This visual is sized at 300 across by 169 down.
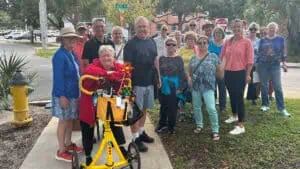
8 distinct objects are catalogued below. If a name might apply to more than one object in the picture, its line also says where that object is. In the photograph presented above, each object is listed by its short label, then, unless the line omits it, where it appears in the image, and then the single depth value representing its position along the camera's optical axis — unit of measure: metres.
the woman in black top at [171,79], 3.97
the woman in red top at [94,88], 2.90
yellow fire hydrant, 4.43
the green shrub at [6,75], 5.22
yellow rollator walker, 2.76
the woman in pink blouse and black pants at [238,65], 4.12
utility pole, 19.64
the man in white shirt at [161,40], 4.63
